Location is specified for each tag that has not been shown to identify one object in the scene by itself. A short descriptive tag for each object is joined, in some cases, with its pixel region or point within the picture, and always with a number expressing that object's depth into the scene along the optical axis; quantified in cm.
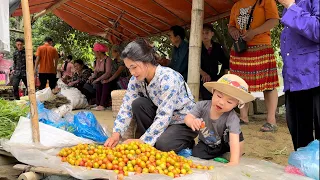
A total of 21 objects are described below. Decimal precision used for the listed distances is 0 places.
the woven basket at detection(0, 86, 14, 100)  847
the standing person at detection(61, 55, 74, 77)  934
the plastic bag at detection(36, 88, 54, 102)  645
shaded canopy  639
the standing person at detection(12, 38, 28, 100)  898
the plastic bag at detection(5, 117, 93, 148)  296
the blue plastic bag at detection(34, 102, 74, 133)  351
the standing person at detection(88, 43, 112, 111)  736
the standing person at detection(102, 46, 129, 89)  702
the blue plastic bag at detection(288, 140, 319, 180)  212
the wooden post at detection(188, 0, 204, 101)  373
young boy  259
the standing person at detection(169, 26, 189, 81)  557
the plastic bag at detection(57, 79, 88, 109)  722
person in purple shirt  209
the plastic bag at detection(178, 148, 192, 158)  312
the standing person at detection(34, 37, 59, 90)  902
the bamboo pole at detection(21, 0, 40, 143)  280
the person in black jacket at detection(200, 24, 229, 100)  560
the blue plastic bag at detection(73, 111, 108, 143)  350
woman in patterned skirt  427
